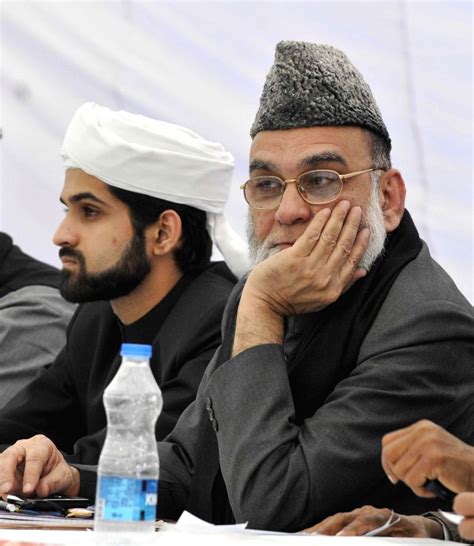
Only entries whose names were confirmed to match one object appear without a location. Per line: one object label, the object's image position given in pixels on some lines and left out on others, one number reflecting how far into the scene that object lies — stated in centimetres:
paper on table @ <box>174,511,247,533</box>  454
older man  546
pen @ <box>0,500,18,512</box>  564
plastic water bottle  412
